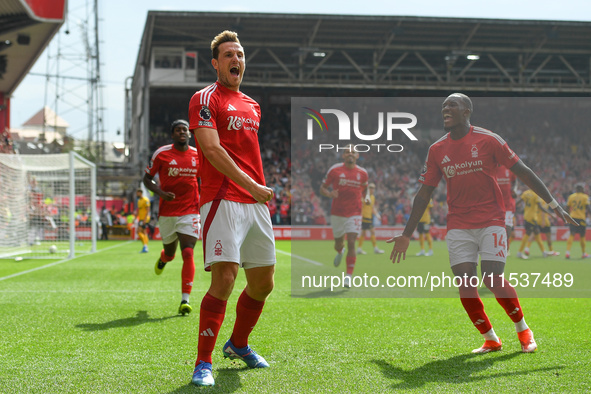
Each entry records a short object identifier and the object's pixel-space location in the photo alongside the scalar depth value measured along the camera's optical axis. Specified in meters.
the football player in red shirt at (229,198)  3.89
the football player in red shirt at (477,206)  4.87
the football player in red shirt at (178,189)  7.24
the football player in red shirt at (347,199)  9.17
